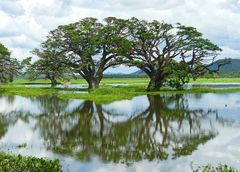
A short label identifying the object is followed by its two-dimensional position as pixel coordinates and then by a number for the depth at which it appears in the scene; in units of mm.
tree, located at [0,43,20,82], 89500
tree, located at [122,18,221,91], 71375
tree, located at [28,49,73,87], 83750
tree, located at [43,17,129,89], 76938
